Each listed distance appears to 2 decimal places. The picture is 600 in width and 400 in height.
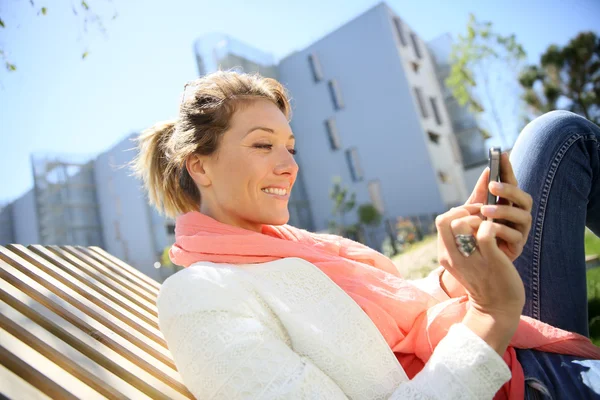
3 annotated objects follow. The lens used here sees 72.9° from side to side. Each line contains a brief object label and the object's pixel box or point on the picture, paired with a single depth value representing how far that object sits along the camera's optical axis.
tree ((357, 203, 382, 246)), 21.83
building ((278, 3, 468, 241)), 22.55
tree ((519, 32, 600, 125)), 21.36
